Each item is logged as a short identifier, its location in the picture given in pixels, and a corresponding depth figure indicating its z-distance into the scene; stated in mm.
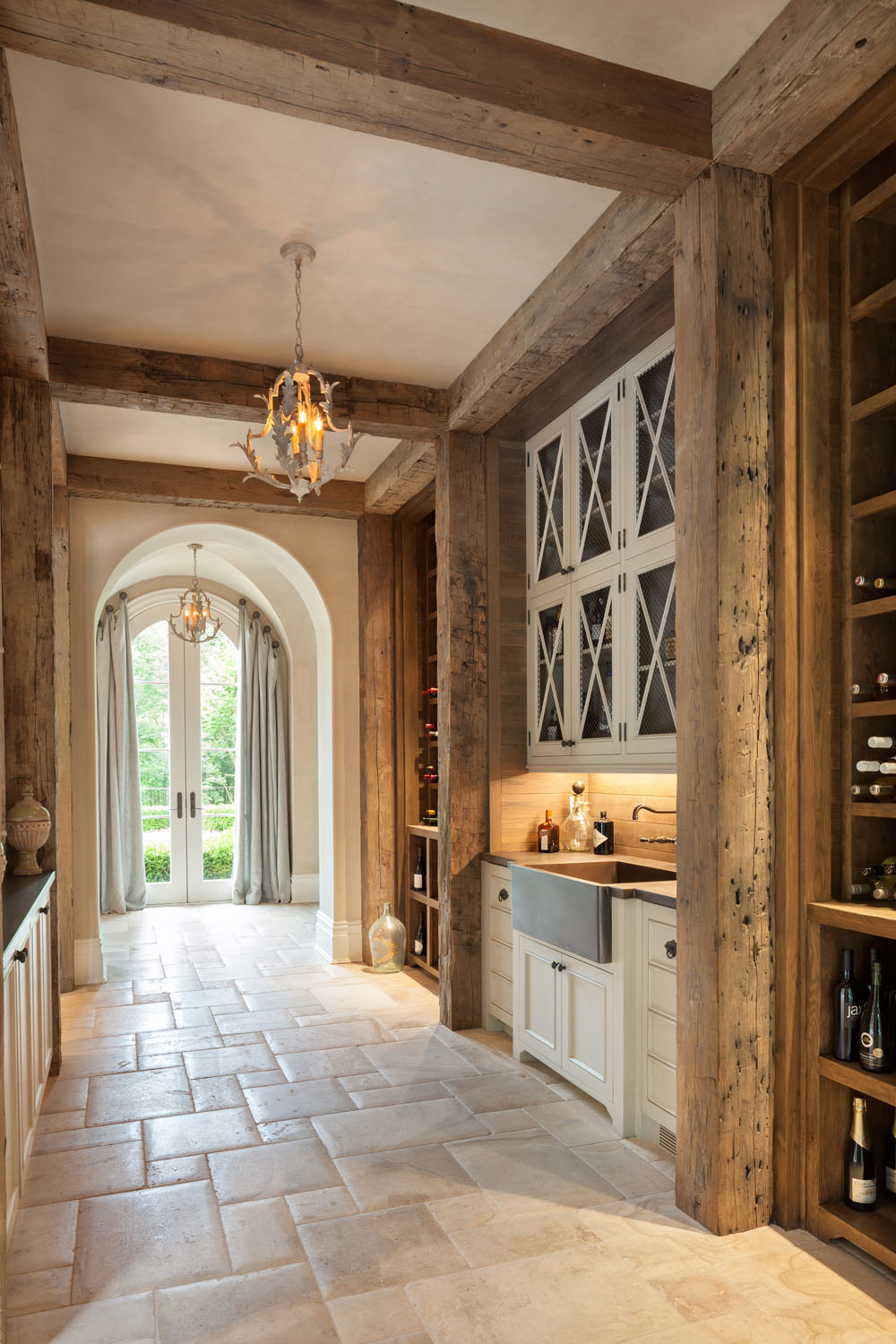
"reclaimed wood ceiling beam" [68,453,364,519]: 5633
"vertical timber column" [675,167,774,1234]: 2566
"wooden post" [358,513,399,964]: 6066
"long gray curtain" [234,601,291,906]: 8492
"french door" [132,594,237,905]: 8602
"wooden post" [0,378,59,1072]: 3998
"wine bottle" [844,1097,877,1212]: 2469
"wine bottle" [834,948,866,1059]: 2520
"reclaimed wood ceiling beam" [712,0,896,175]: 2121
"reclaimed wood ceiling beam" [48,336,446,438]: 4121
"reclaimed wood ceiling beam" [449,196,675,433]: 3012
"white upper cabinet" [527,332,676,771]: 3498
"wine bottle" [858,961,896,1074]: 2432
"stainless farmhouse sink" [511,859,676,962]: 3305
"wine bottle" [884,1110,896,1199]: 2502
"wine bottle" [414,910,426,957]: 5855
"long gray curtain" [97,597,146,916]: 7949
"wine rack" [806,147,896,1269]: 2529
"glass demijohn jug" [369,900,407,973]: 5797
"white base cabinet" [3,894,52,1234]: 2721
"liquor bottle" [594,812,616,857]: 4340
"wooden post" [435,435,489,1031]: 4547
